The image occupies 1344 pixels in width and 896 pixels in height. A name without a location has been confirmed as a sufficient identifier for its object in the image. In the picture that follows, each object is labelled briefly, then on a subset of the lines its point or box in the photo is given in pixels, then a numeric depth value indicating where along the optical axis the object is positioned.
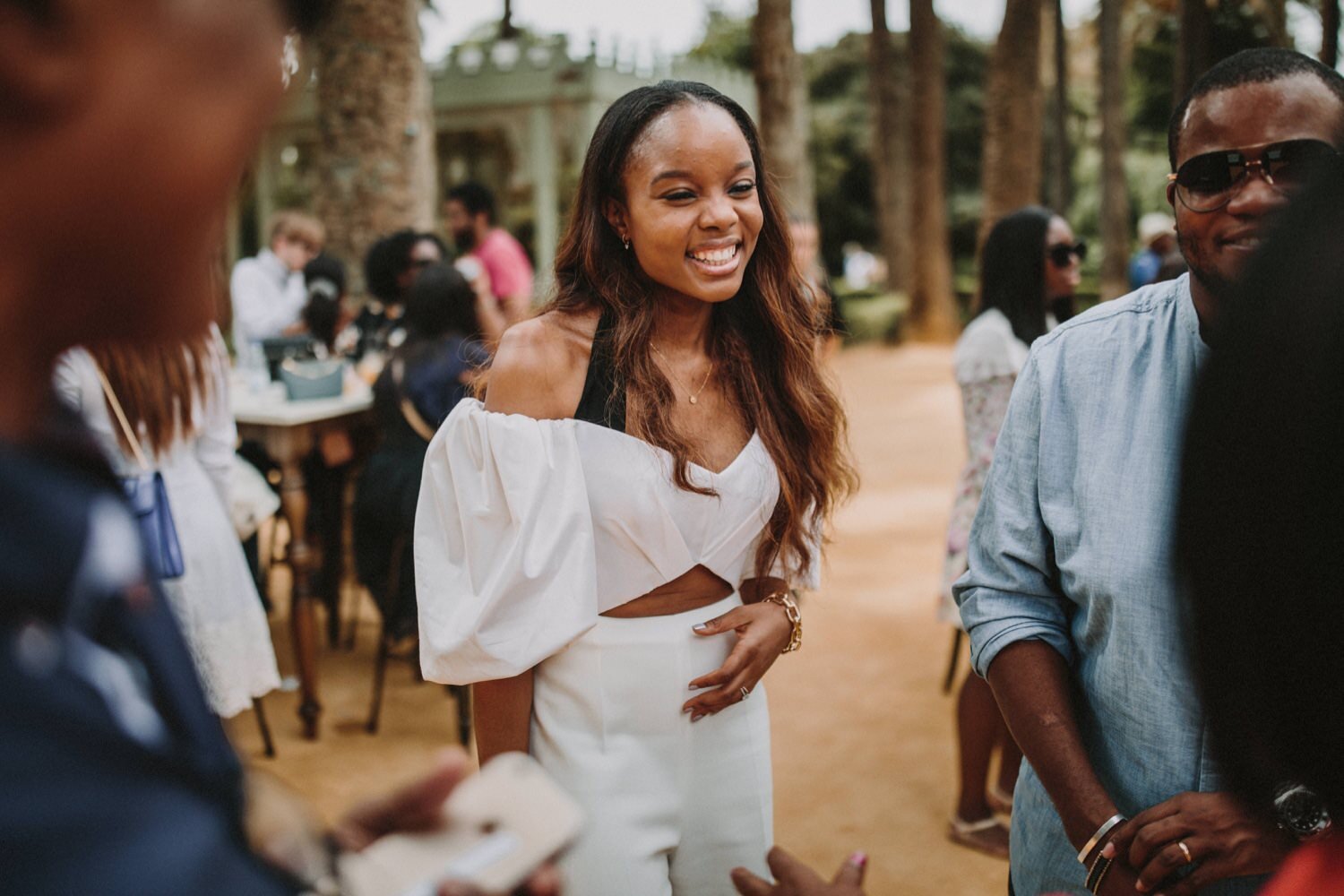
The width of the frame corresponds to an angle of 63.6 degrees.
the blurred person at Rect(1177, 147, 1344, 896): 0.84
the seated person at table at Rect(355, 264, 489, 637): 4.63
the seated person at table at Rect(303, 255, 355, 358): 6.15
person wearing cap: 10.54
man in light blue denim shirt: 1.56
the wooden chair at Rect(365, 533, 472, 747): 4.70
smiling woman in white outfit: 1.96
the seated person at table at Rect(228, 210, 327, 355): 7.37
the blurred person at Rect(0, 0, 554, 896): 0.58
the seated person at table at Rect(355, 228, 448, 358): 5.93
